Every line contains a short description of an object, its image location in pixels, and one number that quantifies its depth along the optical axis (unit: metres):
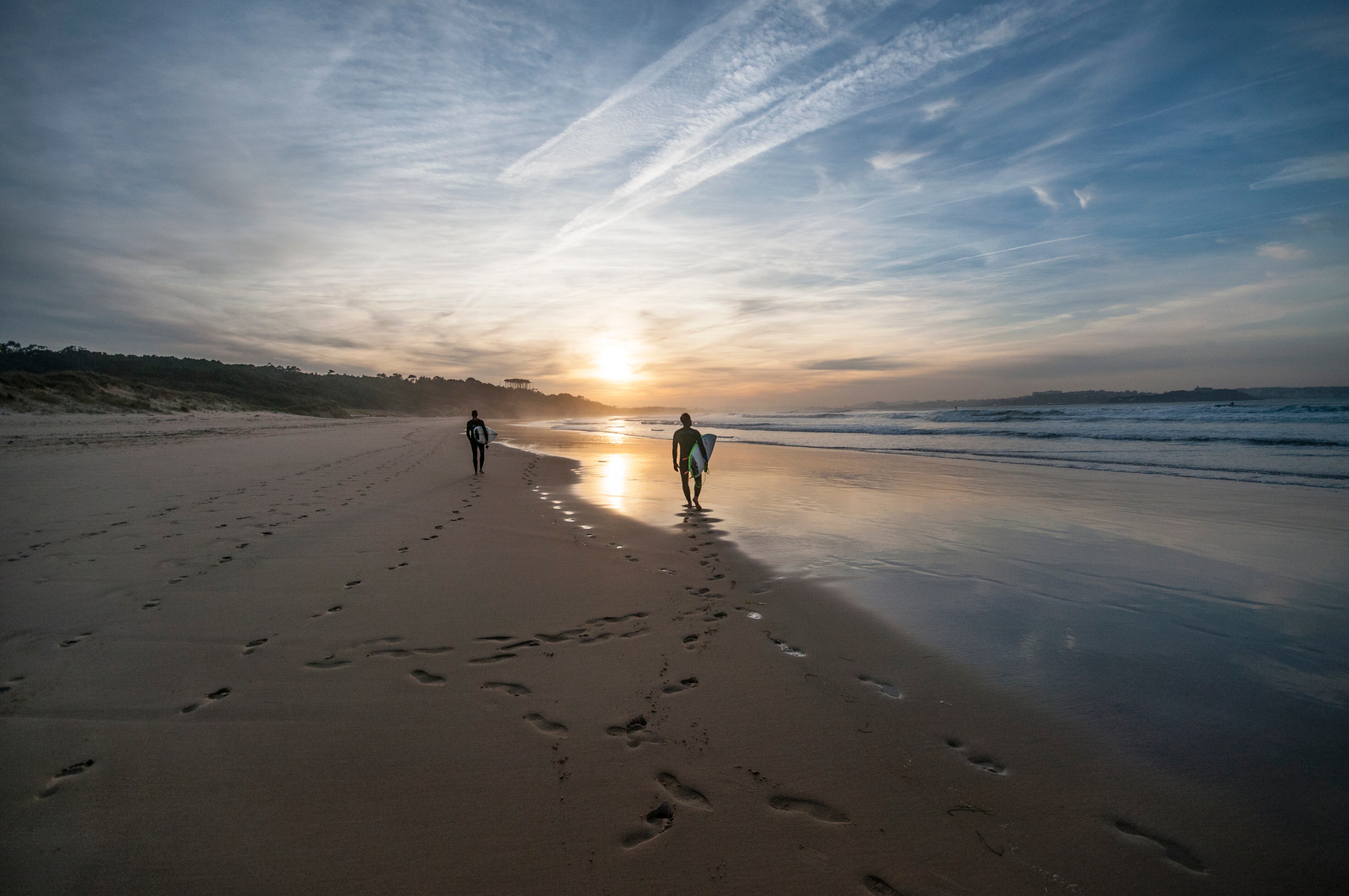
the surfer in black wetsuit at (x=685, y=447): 10.46
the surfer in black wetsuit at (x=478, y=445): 15.05
